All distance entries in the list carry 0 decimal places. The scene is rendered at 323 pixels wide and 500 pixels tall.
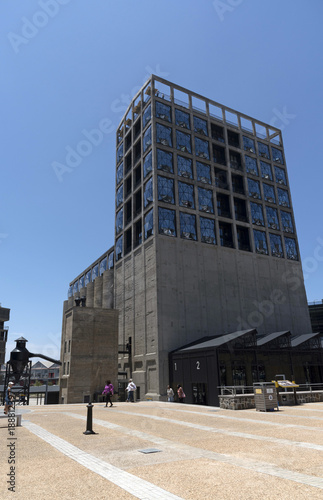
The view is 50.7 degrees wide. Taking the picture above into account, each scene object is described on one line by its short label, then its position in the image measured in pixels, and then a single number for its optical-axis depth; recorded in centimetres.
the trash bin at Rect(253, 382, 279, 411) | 1972
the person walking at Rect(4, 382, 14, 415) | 1617
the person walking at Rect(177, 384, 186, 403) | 2883
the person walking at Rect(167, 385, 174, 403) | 3066
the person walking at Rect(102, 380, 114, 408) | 2441
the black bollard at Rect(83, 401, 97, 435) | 1243
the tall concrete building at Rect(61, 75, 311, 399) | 4109
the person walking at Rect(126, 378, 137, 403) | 2780
